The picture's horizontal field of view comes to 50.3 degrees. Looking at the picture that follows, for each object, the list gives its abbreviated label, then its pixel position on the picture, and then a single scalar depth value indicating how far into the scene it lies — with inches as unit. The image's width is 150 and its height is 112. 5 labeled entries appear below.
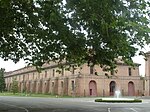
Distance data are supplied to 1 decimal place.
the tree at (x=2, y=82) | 2454.4
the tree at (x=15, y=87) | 1910.7
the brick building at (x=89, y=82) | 1514.1
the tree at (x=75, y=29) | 275.2
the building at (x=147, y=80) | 1500.4
